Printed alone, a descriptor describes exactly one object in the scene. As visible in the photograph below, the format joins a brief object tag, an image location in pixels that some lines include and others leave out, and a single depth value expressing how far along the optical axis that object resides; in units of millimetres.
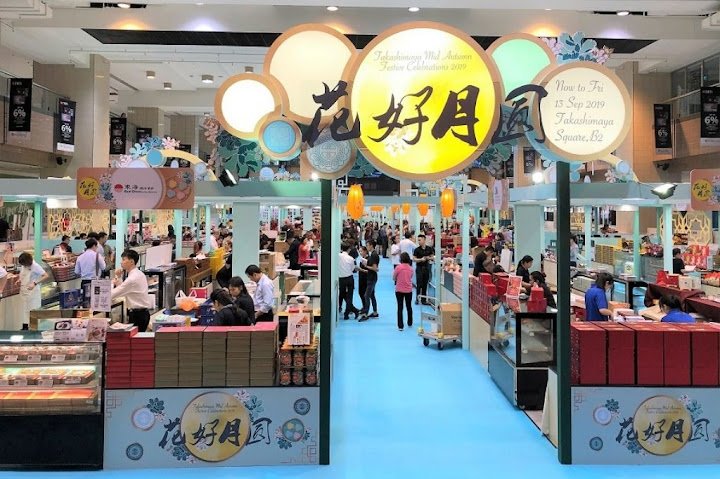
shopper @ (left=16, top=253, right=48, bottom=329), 9164
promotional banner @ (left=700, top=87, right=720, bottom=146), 14039
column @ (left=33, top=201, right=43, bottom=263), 10023
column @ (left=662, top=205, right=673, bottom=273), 8938
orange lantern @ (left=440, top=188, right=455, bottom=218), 9836
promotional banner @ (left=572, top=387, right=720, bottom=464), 4891
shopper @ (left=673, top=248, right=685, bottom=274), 12017
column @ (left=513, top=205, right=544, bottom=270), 9609
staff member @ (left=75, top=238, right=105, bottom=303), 10344
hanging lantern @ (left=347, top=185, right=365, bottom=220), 9664
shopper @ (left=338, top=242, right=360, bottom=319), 11422
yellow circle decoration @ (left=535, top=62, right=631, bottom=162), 4500
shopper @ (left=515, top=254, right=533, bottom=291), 8727
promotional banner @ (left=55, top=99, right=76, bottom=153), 15148
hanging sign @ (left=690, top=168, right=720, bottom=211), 6082
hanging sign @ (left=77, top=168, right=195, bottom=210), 5156
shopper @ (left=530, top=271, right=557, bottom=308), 7449
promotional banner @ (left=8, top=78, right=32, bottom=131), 13469
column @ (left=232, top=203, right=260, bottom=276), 8430
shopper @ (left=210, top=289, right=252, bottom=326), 5457
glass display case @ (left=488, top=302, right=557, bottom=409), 6375
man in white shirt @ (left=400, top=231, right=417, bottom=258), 15016
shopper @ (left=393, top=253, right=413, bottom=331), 10680
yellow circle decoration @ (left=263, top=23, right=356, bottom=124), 4523
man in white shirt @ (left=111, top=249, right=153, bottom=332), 7020
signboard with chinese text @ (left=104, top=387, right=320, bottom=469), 4797
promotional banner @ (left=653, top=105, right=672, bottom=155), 16156
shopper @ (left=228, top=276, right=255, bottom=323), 6156
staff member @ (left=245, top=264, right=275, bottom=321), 7363
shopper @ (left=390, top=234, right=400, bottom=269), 15364
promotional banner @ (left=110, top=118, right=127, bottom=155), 18188
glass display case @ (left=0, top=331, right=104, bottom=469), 4758
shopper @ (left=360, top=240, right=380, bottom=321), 11828
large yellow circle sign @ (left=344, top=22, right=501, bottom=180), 4238
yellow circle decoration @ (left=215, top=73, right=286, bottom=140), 4543
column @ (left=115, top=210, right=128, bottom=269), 8852
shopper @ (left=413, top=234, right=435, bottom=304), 13164
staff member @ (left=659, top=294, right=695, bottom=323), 5715
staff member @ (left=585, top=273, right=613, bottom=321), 6828
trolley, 9234
